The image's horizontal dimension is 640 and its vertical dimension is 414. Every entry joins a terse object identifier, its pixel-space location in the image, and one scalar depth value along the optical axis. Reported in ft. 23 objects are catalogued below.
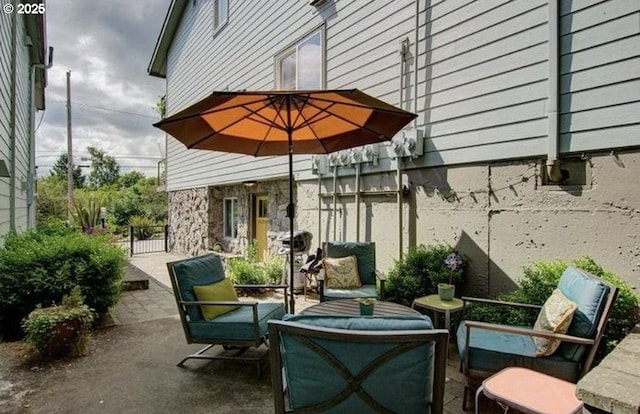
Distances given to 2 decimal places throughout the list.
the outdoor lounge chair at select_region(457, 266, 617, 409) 7.20
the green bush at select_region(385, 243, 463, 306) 12.91
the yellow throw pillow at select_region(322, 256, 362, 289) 14.27
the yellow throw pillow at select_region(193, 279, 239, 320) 10.44
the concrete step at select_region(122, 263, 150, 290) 20.63
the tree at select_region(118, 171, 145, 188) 120.95
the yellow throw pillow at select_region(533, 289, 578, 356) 7.47
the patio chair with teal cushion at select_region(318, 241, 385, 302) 13.47
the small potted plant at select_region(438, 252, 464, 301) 11.32
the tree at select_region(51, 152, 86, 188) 127.96
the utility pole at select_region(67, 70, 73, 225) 52.37
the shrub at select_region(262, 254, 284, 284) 21.26
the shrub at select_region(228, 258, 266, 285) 20.42
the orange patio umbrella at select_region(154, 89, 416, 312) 9.06
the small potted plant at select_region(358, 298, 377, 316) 9.13
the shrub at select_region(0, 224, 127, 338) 12.40
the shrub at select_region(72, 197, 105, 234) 38.91
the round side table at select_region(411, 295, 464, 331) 10.62
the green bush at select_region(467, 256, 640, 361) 8.74
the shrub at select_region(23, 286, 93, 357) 10.44
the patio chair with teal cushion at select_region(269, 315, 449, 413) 5.08
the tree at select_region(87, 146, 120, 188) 119.75
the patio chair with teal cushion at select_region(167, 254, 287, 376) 9.93
